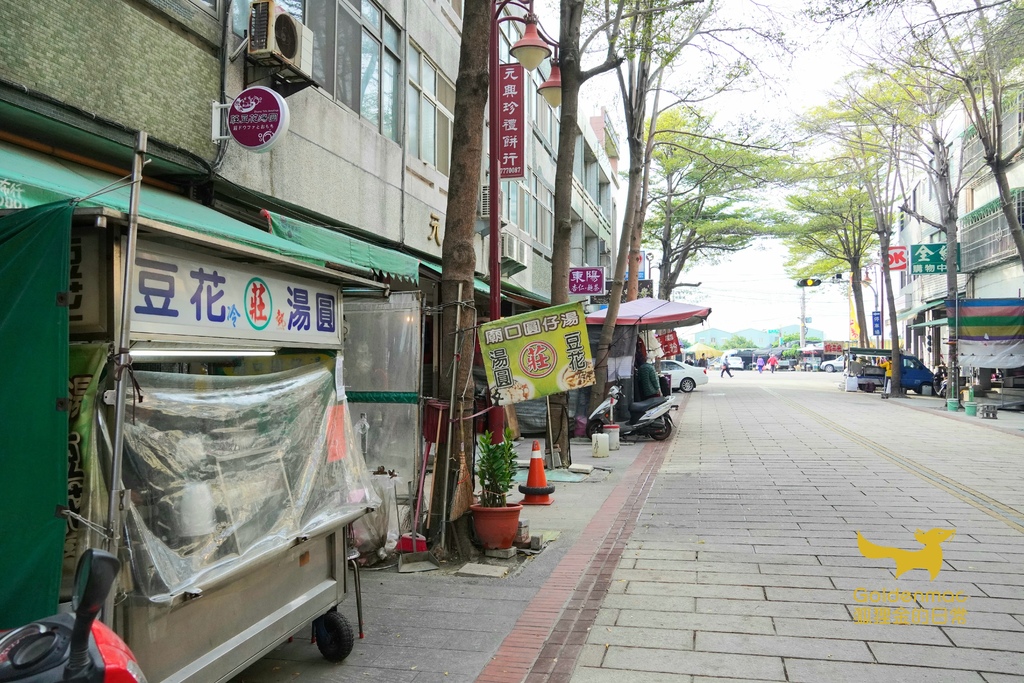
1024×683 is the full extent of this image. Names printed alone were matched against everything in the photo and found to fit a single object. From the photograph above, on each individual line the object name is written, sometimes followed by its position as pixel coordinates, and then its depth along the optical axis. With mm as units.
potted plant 6727
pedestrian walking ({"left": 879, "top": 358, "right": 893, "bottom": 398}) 30264
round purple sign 8000
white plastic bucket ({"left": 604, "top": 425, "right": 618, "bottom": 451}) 14705
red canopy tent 17000
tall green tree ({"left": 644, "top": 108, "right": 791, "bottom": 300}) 33969
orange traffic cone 9273
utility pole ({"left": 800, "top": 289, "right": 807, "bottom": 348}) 97062
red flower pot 6715
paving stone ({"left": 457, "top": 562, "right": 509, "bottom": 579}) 6309
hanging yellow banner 6957
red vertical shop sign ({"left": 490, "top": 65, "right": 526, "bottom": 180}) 14609
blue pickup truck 31688
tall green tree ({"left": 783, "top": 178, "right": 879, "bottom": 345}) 37469
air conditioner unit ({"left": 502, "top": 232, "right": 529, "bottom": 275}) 18578
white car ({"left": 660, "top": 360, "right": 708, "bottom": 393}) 35469
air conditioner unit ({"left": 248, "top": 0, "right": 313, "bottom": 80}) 8625
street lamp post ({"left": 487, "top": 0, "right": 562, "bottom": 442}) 7883
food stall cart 2842
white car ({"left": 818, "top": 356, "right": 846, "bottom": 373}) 70375
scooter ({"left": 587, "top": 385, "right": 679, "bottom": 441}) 15527
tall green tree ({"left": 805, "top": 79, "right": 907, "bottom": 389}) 26891
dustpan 6477
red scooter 1920
